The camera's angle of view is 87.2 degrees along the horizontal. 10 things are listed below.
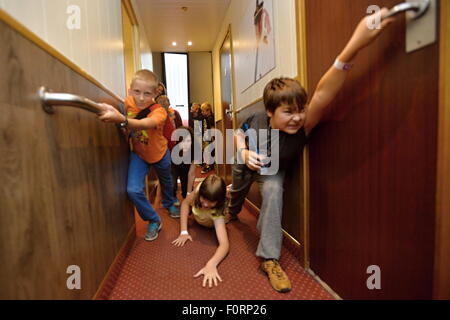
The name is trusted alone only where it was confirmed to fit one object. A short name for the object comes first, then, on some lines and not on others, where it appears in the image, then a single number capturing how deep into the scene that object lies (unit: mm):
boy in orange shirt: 1396
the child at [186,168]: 2155
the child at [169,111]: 2247
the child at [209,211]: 1243
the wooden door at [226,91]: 2953
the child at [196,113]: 3953
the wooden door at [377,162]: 602
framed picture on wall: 1564
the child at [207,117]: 3994
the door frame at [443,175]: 533
